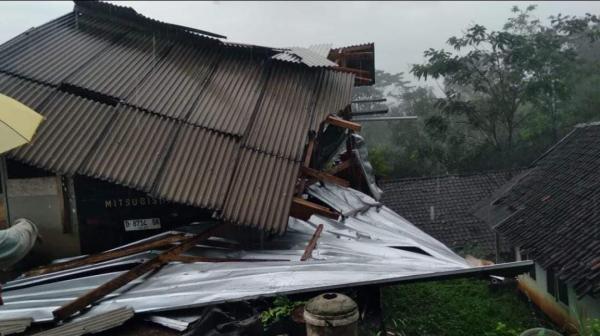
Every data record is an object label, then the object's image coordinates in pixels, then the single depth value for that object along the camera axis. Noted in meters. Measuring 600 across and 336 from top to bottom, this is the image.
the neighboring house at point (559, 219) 8.84
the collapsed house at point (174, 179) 5.70
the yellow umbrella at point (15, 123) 5.05
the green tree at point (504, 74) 22.97
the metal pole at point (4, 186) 7.00
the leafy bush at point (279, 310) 4.78
